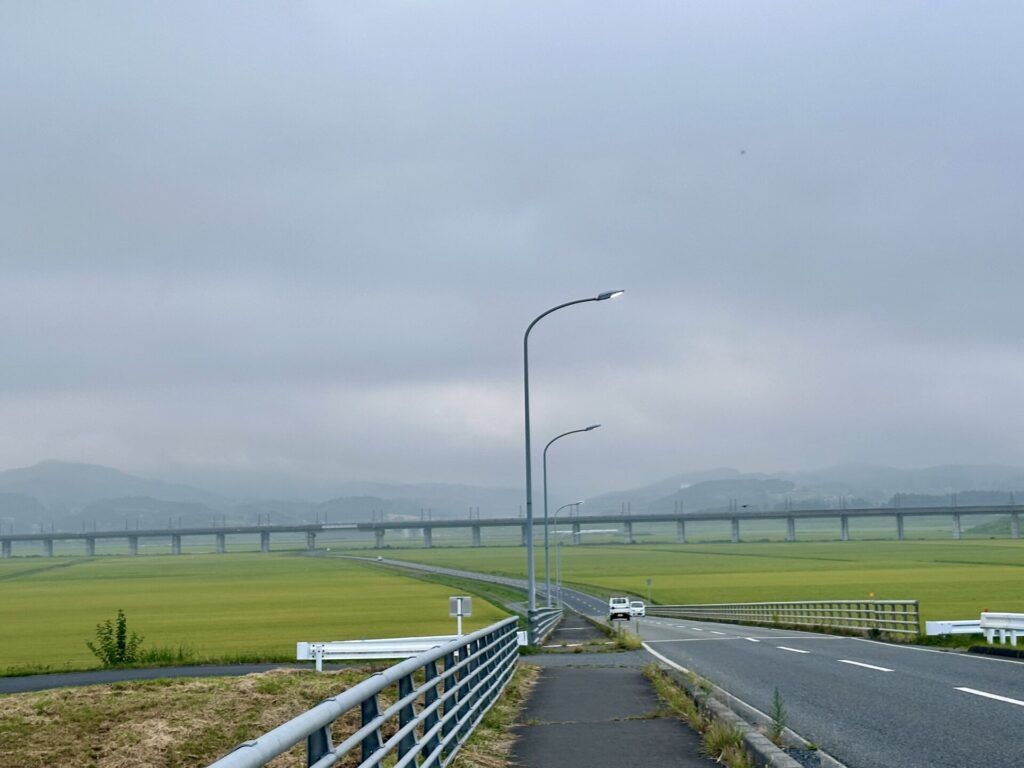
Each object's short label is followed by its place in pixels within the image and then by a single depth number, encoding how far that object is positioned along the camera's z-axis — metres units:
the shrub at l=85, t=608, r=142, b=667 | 33.97
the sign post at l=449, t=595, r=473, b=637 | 27.95
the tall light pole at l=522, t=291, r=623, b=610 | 33.19
